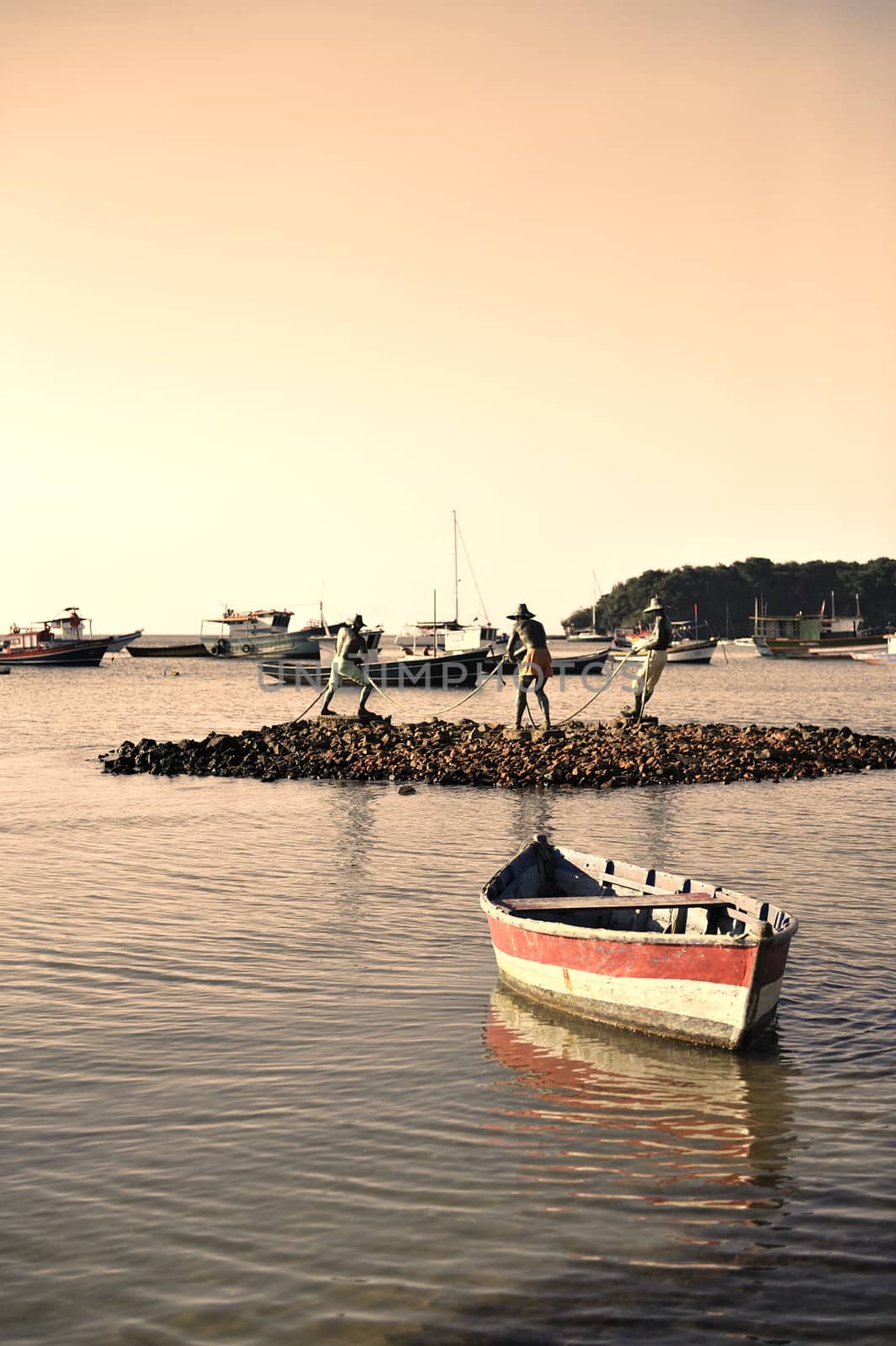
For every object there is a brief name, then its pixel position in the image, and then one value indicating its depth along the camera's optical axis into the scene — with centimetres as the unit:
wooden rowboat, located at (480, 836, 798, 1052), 807
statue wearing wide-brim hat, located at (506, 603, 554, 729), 2558
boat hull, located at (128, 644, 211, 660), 13188
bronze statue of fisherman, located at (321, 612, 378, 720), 2933
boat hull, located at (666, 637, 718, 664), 10656
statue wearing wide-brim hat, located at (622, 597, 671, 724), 2664
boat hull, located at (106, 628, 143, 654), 11274
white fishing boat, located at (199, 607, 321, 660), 12425
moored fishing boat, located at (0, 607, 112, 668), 9925
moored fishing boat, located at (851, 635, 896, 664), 10244
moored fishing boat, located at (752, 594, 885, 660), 11619
